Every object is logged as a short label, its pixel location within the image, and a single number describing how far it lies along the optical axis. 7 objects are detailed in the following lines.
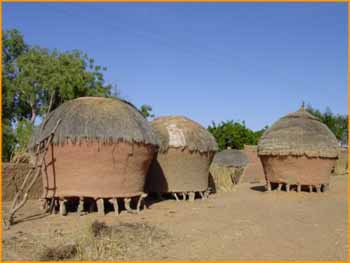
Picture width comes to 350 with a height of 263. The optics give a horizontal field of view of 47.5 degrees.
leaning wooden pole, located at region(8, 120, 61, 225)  9.23
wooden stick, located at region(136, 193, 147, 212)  10.13
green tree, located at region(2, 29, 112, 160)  22.77
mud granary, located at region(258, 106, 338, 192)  14.07
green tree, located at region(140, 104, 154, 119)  25.53
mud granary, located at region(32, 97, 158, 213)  9.24
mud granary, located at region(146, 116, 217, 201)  12.82
